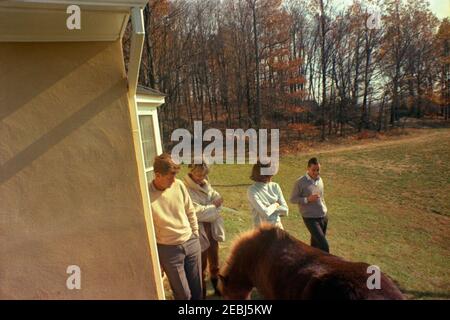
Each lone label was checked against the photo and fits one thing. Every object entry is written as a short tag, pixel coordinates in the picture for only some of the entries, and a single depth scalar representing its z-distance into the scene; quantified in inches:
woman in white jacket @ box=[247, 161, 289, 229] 161.8
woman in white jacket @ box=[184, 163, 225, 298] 153.3
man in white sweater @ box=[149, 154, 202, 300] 120.6
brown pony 111.3
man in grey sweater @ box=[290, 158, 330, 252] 177.3
